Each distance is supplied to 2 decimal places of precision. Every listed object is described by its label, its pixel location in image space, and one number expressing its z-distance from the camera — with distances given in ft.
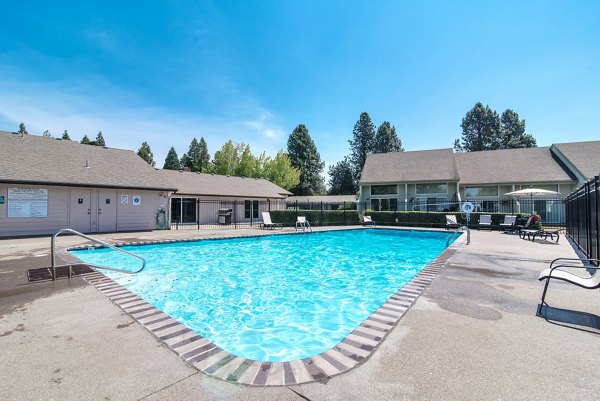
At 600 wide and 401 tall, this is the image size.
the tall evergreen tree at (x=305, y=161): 180.86
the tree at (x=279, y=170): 153.17
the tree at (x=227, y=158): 148.05
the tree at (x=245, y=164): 149.28
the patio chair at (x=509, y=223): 53.21
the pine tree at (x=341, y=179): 177.78
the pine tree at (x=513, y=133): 167.43
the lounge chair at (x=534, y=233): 41.35
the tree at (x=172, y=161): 211.20
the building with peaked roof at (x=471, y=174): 78.18
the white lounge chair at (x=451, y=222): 61.93
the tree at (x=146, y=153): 221.13
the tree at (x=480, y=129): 171.42
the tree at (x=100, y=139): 225.56
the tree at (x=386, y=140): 178.19
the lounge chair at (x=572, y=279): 12.23
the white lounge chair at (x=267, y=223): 62.13
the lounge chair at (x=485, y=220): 59.42
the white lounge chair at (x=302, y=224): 61.65
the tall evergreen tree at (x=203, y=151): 220.43
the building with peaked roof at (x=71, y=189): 44.45
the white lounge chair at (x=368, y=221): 69.46
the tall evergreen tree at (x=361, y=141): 185.06
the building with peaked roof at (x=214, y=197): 76.69
